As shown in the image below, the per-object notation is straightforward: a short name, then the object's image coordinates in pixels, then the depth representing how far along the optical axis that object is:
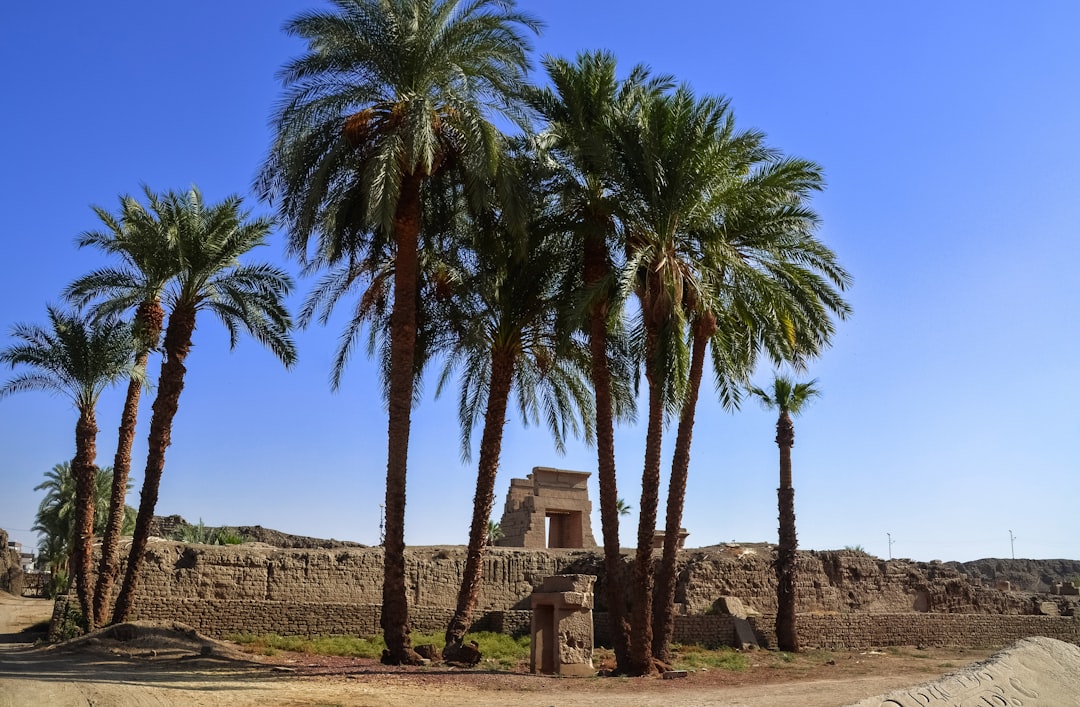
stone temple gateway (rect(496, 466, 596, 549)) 28.72
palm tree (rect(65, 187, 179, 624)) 19.08
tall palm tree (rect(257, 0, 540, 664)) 15.84
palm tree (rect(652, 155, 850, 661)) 16.62
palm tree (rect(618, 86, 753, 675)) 15.82
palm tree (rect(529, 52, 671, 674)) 16.50
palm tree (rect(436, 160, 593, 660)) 17.52
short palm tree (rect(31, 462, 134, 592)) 39.72
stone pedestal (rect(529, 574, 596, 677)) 15.66
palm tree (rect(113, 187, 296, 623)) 19.56
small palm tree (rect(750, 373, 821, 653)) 22.62
